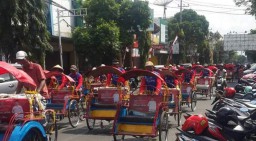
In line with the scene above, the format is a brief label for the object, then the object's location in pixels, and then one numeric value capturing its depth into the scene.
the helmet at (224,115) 5.60
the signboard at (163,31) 47.80
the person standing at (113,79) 13.43
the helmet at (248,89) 11.30
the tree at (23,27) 14.40
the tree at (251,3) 31.00
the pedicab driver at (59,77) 11.12
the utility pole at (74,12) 24.08
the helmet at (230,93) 9.20
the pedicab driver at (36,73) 7.49
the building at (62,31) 23.41
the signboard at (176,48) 46.82
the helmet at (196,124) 5.25
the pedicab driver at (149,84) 10.06
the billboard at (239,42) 50.72
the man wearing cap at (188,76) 14.84
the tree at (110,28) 22.42
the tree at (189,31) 51.47
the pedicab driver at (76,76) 11.71
